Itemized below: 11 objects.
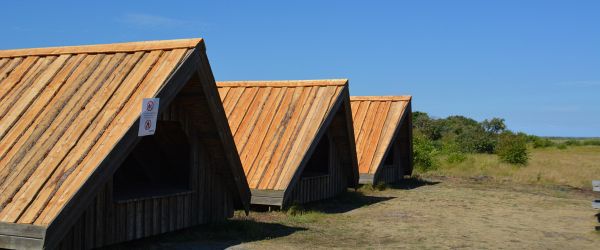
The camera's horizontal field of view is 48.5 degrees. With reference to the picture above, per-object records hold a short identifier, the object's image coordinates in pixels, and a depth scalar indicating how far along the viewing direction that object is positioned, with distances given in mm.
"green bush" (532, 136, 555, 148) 69081
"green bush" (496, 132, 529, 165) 36438
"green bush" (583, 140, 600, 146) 83688
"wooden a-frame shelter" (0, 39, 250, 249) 8023
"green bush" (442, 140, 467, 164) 37281
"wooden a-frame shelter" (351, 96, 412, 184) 22017
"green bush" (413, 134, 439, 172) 33172
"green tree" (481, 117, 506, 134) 77500
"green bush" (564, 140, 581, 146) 80325
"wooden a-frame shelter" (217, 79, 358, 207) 15031
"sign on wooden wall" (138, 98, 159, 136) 8883
